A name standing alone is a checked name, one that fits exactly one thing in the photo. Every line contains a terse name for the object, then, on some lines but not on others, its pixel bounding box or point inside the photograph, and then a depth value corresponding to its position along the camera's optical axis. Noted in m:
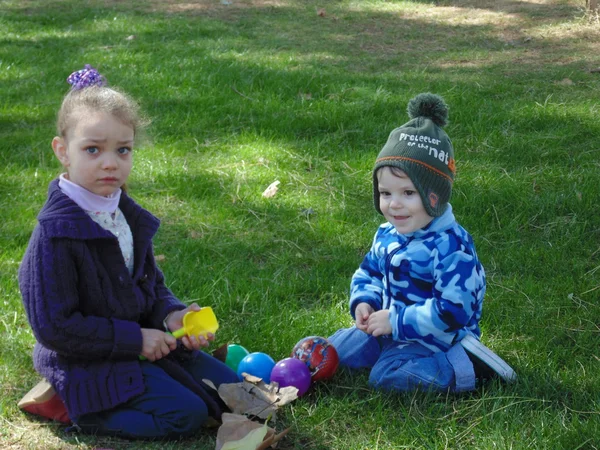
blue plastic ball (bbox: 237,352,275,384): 3.66
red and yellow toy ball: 3.65
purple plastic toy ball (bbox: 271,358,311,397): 3.55
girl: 3.22
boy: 3.49
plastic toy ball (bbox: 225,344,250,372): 3.81
